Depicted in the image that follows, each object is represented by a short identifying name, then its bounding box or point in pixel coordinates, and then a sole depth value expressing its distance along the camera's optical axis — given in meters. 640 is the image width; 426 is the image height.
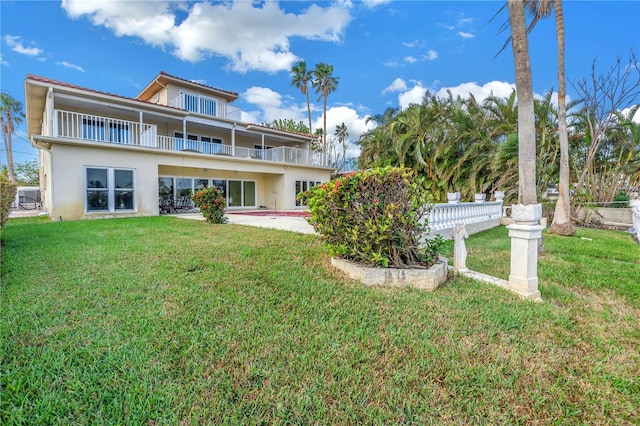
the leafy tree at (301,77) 29.72
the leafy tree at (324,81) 29.30
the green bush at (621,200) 11.98
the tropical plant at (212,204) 10.52
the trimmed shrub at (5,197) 5.60
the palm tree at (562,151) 8.87
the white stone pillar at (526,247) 3.62
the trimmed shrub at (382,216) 3.87
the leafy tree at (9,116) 28.80
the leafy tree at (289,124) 36.66
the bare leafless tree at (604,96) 10.55
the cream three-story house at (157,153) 11.62
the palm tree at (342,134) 40.88
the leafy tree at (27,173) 34.53
